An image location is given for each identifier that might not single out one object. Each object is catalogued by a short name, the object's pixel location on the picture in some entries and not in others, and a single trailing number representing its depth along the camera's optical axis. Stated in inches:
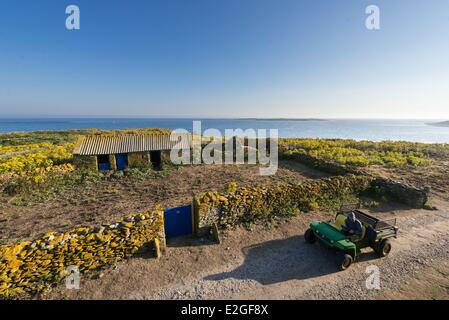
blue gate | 343.0
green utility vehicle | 271.3
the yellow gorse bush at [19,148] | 886.3
